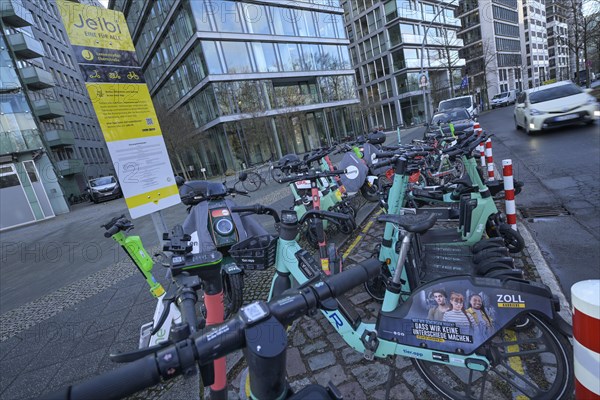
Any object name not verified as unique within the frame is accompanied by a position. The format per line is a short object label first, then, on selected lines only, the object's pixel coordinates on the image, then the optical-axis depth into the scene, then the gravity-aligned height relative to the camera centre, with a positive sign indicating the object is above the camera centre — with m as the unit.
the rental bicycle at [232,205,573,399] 1.61 -1.26
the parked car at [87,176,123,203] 20.98 -0.07
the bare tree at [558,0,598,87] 22.70 +4.05
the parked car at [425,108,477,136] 11.01 -0.54
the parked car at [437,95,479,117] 16.20 +0.08
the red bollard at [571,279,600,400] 0.99 -0.88
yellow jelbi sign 3.63 +1.03
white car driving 9.88 -0.88
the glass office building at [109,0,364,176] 21.58 +6.11
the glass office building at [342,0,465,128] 36.81 +7.69
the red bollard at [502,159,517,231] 3.61 -1.23
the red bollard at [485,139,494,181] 5.60 -1.15
